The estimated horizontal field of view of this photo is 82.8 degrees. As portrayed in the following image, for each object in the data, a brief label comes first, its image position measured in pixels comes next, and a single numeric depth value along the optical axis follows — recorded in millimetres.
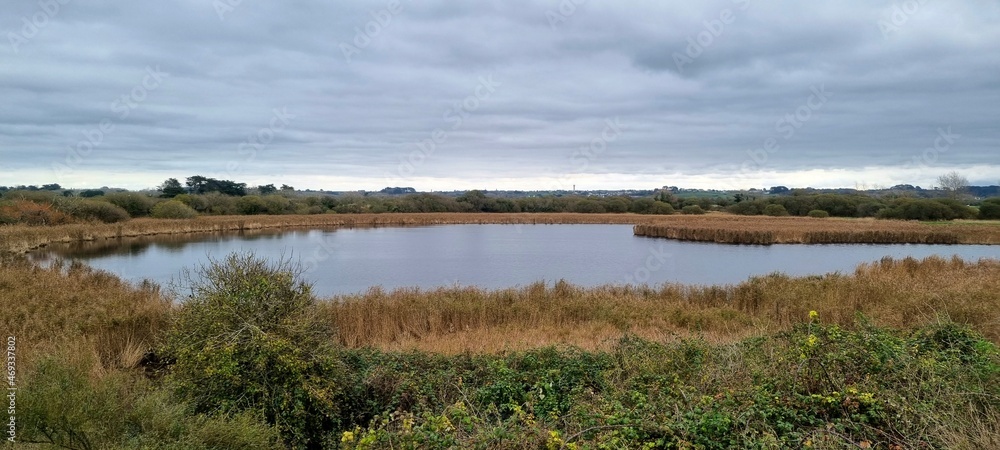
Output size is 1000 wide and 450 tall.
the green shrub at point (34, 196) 43719
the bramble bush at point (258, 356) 5891
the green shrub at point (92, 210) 41062
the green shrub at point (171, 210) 49781
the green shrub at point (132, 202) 49031
